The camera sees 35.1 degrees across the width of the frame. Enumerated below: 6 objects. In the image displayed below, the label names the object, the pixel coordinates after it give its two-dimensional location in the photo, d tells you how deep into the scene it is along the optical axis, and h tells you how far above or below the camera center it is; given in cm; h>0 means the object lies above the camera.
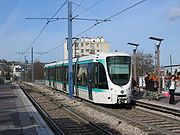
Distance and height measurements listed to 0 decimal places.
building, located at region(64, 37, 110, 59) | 10919 +1280
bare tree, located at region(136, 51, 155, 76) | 4791 +261
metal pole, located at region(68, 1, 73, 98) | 1997 +186
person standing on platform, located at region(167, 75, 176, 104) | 1462 -55
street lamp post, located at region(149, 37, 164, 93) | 1894 +173
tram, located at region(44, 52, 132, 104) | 1452 +1
